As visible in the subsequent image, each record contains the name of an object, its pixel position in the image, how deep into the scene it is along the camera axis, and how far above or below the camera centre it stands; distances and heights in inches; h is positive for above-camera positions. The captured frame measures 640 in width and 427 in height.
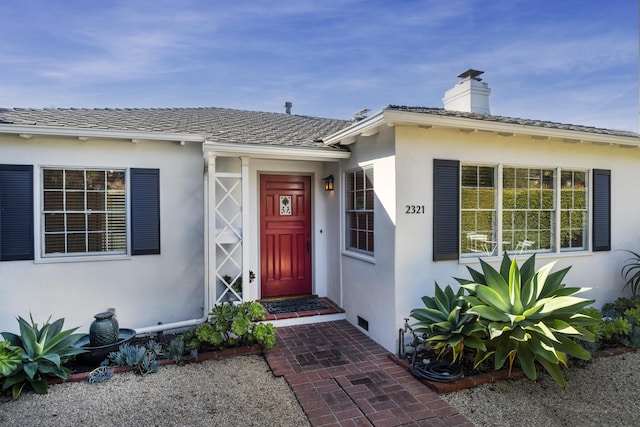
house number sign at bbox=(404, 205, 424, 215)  192.9 +0.6
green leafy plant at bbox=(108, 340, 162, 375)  167.8 -76.0
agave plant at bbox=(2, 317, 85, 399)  146.3 -66.9
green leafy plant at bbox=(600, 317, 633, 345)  204.0 -72.9
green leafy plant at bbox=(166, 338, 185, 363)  178.1 -75.8
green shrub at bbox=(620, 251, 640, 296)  260.4 -48.3
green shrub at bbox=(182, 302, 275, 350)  186.5 -67.6
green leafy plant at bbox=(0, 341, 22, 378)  141.6 -63.8
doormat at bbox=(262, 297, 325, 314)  245.6 -72.5
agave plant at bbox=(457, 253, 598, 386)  145.6 -48.2
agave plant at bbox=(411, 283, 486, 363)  160.2 -55.6
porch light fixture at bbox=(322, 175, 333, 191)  267.8 +22.0
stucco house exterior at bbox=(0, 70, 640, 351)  197.8 +0.9
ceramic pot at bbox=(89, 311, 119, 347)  176.4 -64.0
